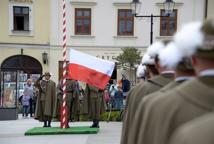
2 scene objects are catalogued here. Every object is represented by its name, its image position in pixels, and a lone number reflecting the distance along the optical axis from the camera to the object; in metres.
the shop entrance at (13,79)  19.70
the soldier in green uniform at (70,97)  14.77
